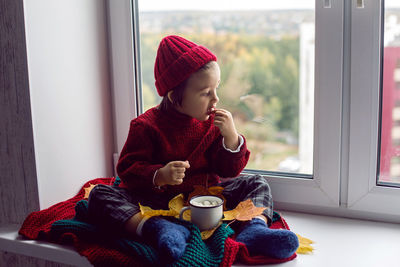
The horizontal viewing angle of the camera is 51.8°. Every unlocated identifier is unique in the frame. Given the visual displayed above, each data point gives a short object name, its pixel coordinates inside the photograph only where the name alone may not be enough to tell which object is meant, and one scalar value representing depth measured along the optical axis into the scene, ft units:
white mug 3.01
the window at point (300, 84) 3.35
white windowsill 2.89
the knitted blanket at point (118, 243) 2.75
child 3.07
